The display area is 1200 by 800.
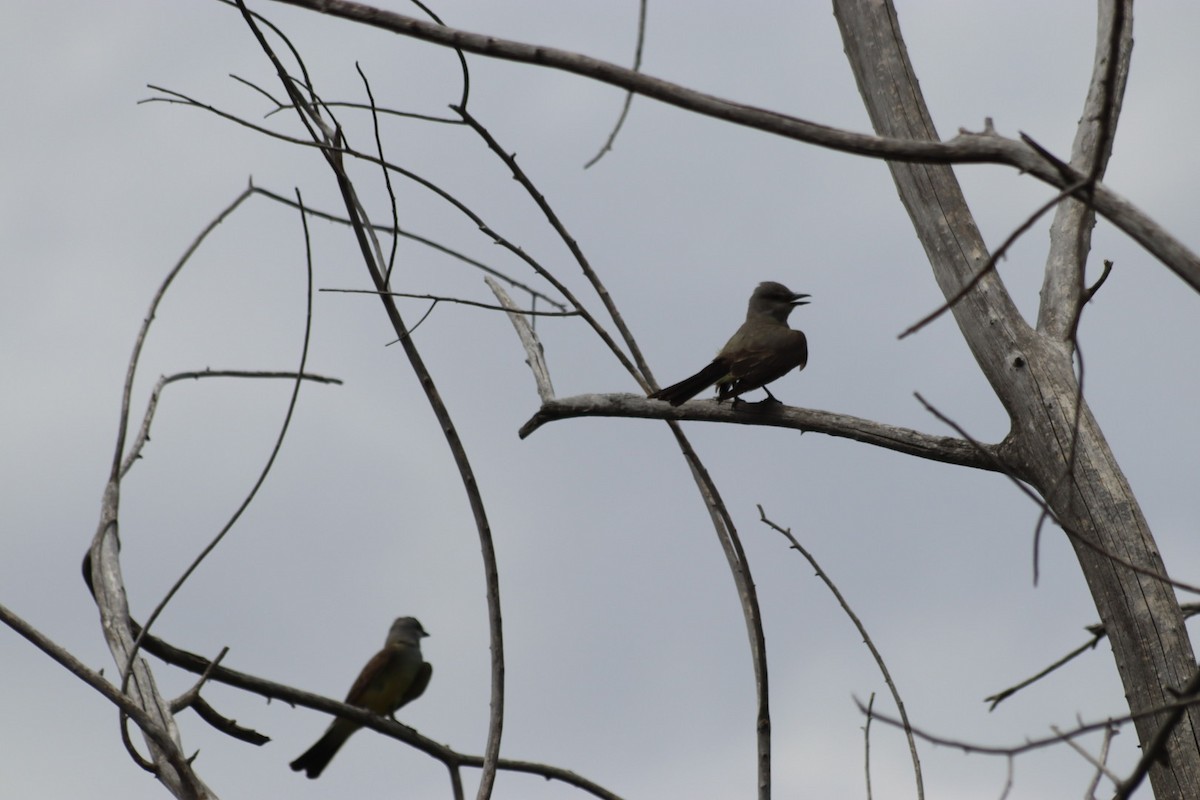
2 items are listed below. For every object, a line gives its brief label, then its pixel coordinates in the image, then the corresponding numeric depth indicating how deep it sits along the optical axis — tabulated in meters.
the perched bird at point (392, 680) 17.25
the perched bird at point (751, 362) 12.24
